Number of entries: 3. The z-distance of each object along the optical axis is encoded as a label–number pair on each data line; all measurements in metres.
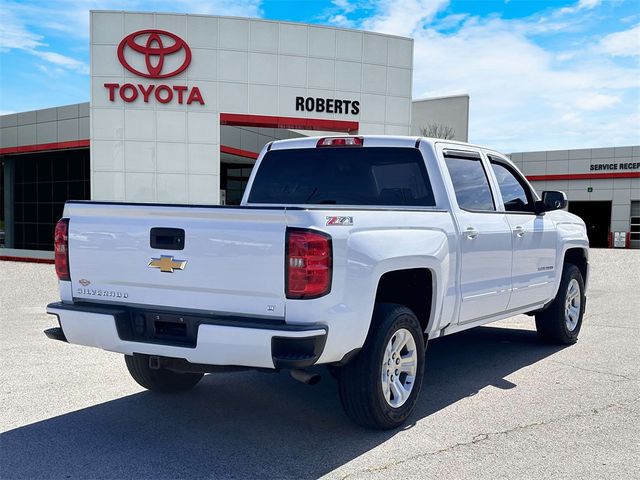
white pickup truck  3.68
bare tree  33.69
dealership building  19.75
